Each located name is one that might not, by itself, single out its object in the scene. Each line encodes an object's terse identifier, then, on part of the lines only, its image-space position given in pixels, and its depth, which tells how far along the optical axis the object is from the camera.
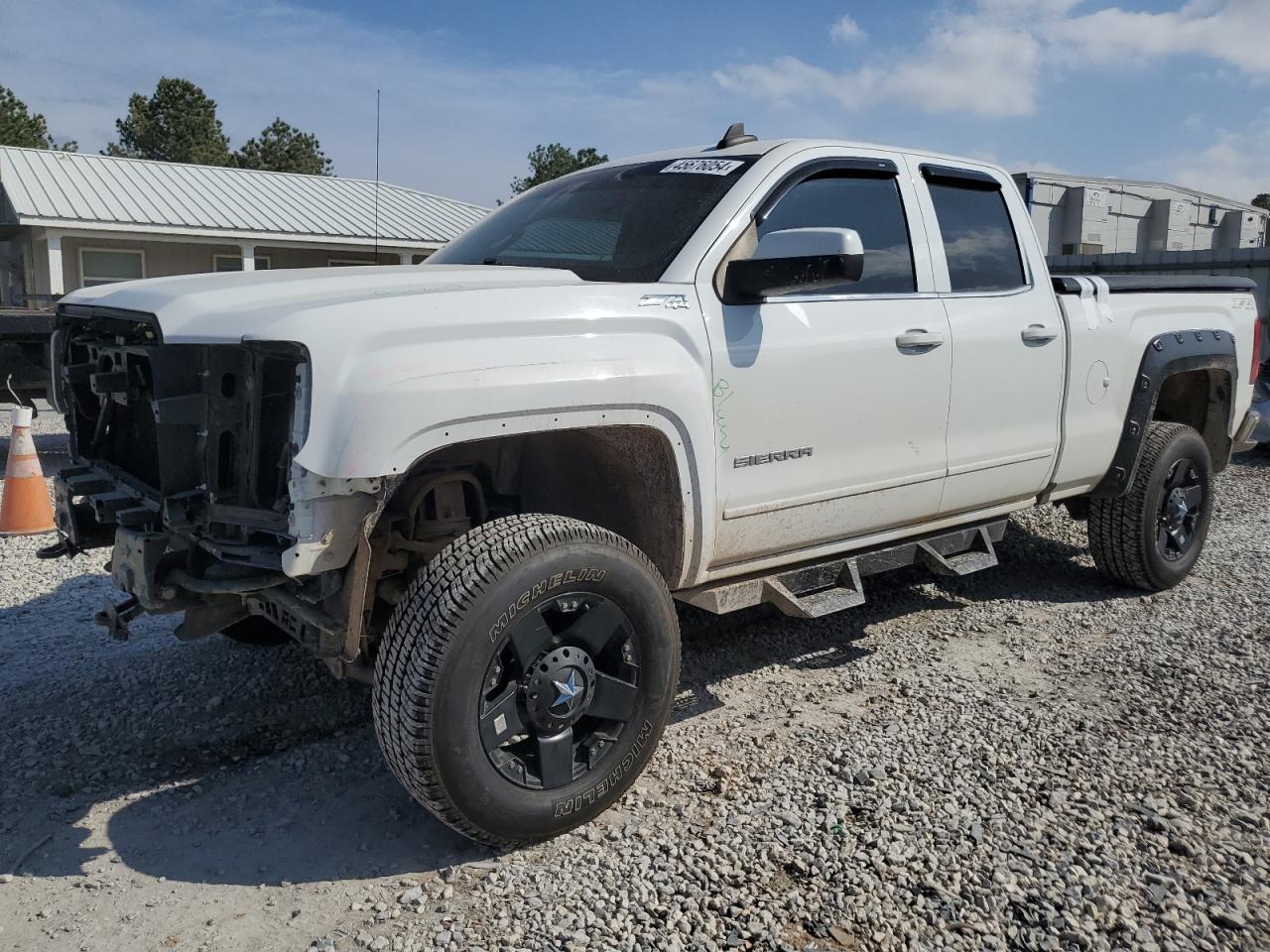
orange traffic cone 6.32
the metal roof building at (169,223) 20.58
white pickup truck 2.75
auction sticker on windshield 3.78
